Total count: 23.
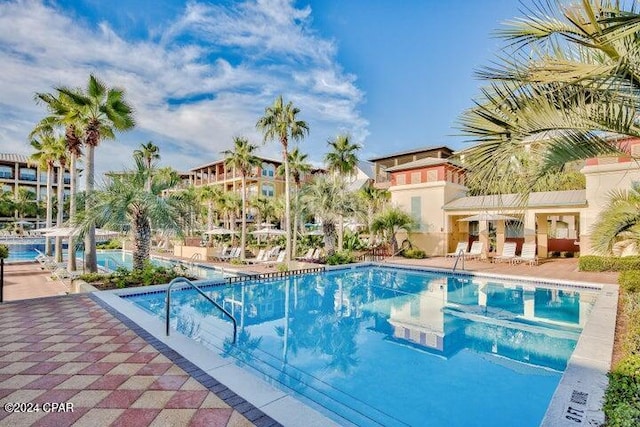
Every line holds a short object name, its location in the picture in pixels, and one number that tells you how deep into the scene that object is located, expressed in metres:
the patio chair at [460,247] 20.61
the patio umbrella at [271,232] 23.06
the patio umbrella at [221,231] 25.84
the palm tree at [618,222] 7.49
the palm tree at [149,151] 31.11
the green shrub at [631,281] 9.80
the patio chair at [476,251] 21.03
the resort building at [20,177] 56.97
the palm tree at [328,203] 19.05
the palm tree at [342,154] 24.16
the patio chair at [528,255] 18.33
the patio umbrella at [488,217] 18.91
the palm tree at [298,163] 27.42
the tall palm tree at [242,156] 24.77
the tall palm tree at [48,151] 20.44
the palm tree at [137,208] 11.02
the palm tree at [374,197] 27.56
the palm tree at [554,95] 3.56
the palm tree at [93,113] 13.45
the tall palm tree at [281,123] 18.73
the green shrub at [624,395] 3.26
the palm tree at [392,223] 22.73
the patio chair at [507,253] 19.28
